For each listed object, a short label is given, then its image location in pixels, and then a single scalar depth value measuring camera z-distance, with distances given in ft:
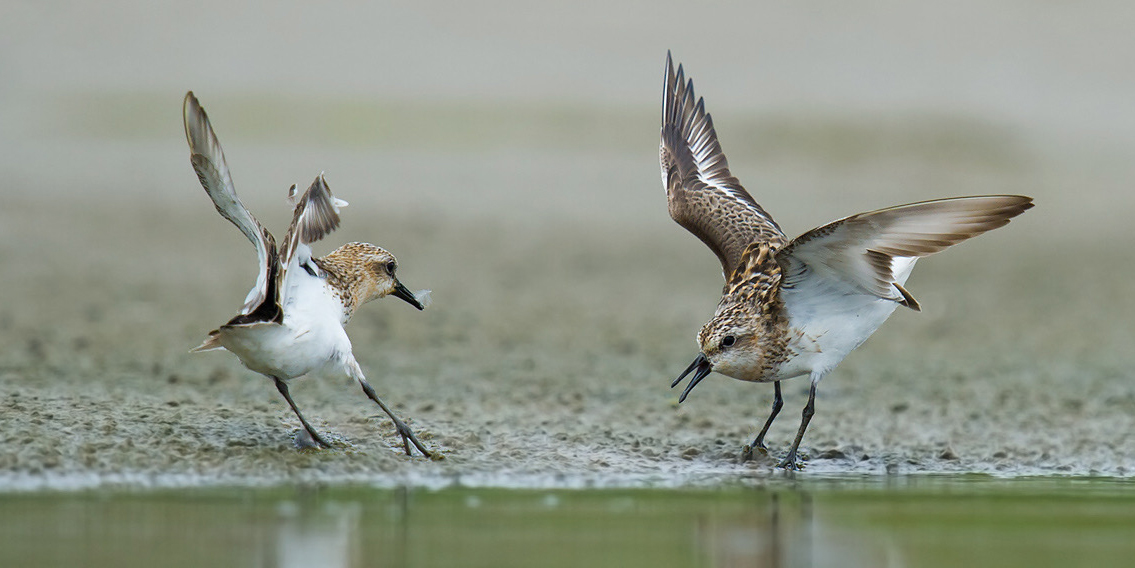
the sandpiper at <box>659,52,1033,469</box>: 49.78
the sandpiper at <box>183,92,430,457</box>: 46.21
